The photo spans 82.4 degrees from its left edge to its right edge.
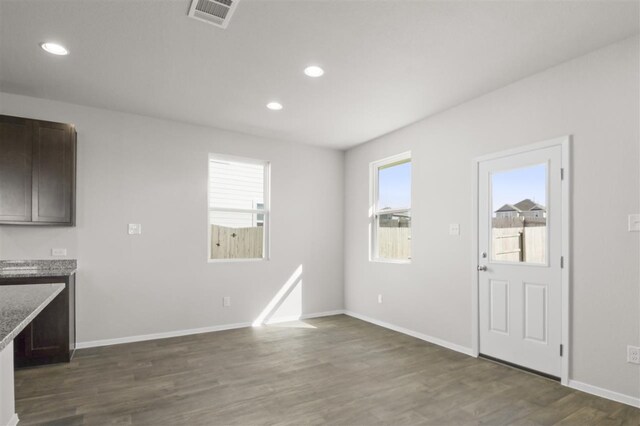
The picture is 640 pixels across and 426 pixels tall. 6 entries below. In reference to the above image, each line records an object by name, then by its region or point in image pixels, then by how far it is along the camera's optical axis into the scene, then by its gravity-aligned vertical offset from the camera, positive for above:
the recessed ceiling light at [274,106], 4.09 +1.24
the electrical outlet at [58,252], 3.96 -0.43
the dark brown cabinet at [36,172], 3.55 +0.41
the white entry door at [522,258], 3.21 -0.40
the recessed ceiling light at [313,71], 3.22 +1.30
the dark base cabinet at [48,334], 3.45 -1.18
